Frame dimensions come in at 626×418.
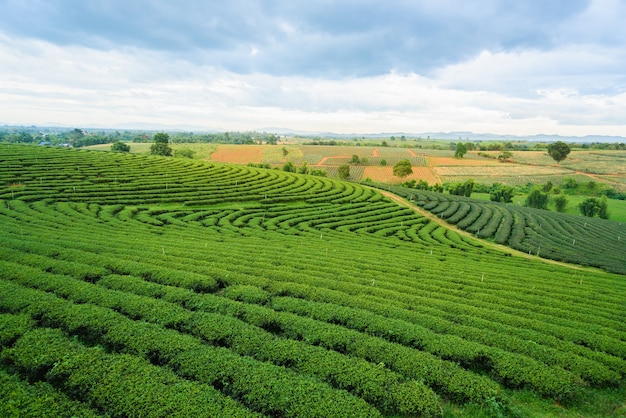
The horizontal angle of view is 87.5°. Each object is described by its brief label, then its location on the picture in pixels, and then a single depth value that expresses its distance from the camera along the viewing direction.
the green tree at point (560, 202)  72.12
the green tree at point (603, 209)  67.81
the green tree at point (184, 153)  113.95
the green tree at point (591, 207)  68.62
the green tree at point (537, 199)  73.88
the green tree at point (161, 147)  109.06
